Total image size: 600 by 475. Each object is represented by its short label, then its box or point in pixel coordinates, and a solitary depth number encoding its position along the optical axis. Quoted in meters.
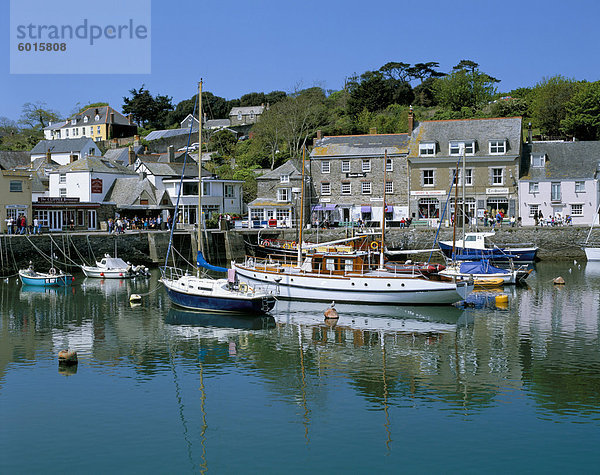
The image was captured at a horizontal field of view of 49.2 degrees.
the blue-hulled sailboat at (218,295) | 32.03
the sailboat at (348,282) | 34.78
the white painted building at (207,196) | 68.06
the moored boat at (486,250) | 48.91
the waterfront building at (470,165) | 64.56
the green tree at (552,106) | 88.31
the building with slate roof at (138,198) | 66.38
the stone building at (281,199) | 67.75
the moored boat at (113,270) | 46.97
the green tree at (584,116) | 80.50
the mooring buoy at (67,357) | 23.52
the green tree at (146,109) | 129.62
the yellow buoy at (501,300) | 35.75
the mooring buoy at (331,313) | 32.41
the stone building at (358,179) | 68.00
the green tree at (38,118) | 134.62
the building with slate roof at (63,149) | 99.56
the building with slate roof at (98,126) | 118.56
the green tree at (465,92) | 100.06
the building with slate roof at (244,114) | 122.00
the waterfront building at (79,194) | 58.34
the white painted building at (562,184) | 62.09
